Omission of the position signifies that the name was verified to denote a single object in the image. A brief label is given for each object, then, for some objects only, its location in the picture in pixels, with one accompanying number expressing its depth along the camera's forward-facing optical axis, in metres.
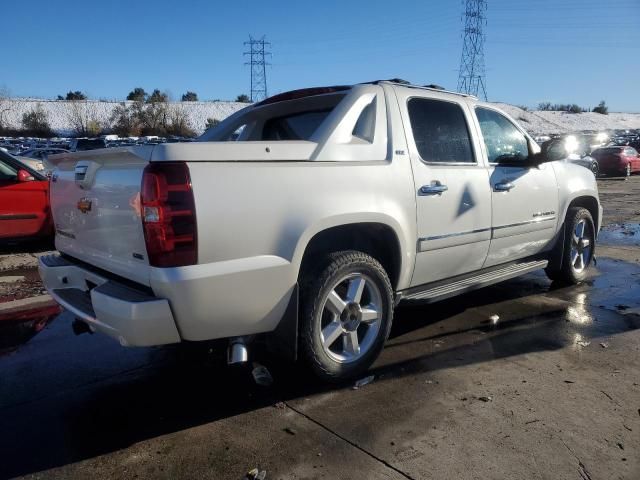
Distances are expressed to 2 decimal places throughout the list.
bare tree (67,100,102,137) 71.38
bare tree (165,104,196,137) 69.38
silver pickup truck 2.70
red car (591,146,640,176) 26.34
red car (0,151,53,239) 7.22
